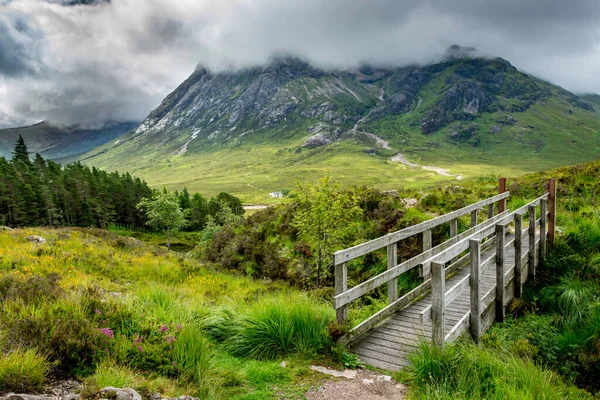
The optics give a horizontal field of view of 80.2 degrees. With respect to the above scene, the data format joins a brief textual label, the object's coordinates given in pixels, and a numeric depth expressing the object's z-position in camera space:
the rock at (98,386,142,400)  3.68
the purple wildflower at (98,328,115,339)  4.84
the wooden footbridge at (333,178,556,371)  5.62
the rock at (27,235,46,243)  15.54
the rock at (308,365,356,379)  5.37
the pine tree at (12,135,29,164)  85.19
